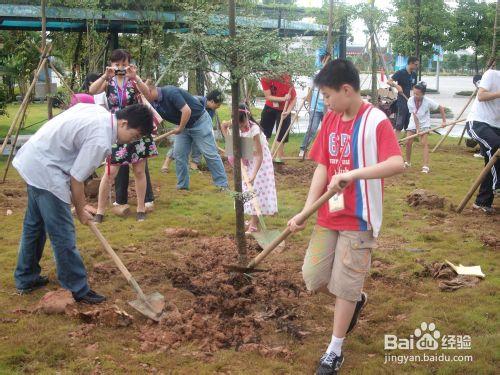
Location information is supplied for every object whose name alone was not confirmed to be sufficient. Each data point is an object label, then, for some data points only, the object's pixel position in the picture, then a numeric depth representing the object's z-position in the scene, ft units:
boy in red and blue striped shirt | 10.28
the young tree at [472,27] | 71.10
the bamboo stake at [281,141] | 30.19
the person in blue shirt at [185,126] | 22.29
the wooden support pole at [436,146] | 36.77
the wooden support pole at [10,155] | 26.71
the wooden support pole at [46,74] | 25.54
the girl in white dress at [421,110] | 30.81
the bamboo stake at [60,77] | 25.64
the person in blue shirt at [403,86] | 34.76
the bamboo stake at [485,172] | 20.08
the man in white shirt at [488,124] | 20.52
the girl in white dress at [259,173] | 18.43
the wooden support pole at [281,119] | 29.50
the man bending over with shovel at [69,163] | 12.48
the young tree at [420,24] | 46.42
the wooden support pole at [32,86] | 24.95
